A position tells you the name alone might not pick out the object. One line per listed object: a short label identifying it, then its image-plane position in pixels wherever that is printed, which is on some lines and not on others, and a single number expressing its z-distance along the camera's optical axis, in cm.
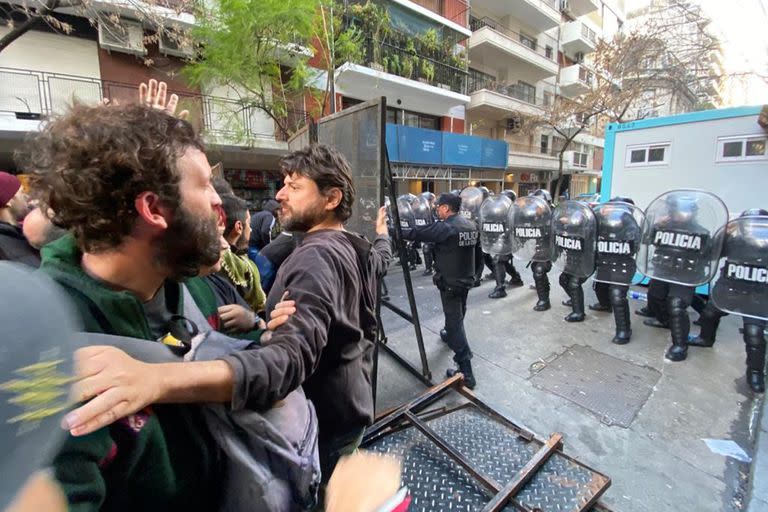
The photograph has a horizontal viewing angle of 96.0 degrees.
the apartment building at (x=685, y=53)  823
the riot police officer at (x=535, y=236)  547
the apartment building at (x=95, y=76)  831
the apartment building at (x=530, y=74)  1844
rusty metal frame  190
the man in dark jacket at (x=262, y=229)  421
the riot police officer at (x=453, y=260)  387
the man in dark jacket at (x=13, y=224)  229
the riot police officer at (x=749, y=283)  342
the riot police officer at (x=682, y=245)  391
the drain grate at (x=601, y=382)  320
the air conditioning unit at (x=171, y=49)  930
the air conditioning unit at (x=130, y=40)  894
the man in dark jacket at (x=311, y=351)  66
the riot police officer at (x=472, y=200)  768
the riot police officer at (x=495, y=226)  595
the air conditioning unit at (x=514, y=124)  1903
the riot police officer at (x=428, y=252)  767
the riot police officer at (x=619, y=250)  451
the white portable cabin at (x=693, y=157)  540
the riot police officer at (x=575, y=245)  474
